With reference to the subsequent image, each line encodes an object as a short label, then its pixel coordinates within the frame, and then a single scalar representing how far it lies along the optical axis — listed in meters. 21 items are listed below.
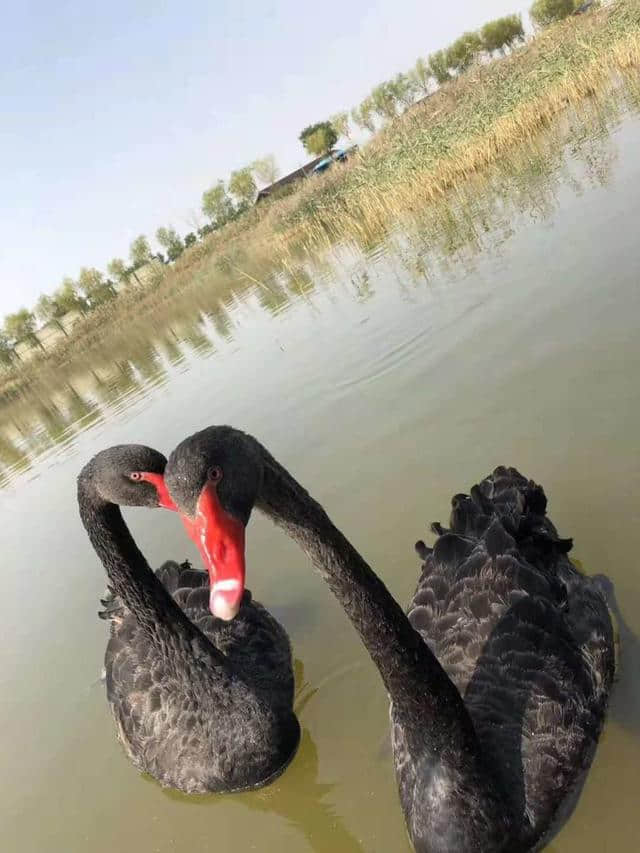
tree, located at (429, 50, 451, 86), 55.81
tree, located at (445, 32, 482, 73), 52.22
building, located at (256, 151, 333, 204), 60.33
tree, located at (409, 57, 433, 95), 54.74
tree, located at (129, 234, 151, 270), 63.75
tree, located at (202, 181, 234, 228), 62.59
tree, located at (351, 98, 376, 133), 55.06
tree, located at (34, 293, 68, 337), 55.19
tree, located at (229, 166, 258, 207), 62.47
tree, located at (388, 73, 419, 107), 54.25
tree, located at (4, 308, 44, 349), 51.67
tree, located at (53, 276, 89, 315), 52.84
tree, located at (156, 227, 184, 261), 62.94
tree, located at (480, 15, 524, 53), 55.09
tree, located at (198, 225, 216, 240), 62.24
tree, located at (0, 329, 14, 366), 42.09
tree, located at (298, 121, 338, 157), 62.81
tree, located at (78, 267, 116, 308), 52.76
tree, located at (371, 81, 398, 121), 55.03
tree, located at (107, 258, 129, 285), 60.00
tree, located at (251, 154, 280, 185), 56.69
